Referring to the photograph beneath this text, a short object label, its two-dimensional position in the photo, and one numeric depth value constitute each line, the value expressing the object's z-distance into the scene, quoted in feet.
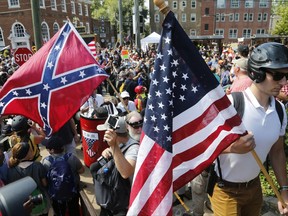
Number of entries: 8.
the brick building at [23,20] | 118.62
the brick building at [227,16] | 196.75
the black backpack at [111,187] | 9.27
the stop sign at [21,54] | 24.86
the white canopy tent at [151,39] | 75.21
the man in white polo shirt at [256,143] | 6.68
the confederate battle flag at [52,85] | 11.52
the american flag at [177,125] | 6.16
